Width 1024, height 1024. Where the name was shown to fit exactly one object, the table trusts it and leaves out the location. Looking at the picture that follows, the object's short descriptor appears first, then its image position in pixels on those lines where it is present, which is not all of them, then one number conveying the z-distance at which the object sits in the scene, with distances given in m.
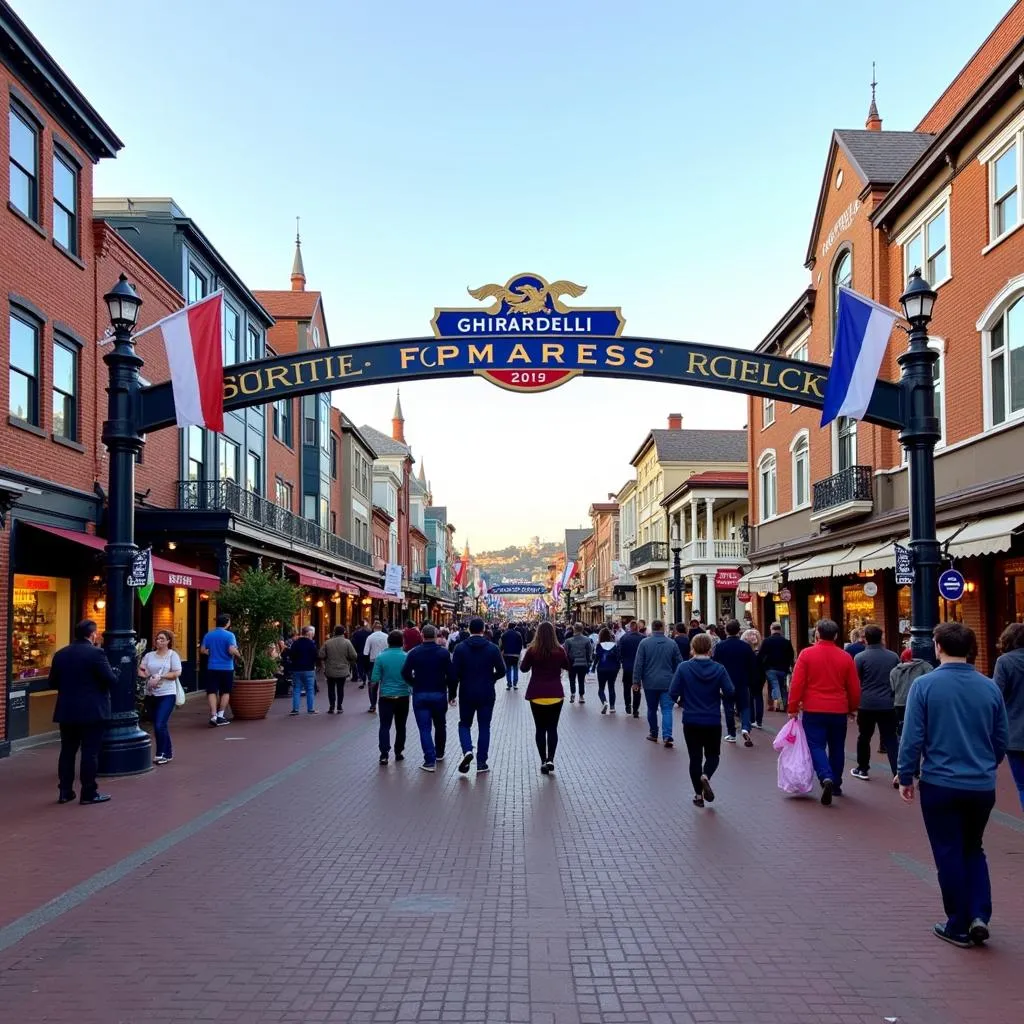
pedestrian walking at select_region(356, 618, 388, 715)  21.81
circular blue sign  12.26
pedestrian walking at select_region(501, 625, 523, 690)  26.70
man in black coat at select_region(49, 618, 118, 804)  9.89
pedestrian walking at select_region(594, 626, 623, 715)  19.72
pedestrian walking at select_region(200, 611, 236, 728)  16.34
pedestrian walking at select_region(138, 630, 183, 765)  12.28
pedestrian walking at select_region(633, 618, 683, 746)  14.10
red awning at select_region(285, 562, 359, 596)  29.23
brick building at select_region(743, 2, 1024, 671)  15.68
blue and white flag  11.70
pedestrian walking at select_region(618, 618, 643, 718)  18.61
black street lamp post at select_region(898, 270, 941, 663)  10.84
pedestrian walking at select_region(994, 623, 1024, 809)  7.90
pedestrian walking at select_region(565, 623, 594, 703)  22.16
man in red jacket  10.05
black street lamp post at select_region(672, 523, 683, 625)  33.81
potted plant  17.92
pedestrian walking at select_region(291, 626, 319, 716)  19.11
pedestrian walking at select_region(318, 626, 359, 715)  19.27
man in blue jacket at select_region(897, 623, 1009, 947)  5.70
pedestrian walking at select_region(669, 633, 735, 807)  9.88
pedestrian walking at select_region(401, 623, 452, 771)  11.74
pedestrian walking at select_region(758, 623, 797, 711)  17.16
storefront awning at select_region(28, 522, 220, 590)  15.15
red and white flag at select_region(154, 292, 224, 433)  12.02
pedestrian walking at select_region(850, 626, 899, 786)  11.07
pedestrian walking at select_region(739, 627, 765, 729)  15.48
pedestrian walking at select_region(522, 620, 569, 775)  11.50
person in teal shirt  12.23
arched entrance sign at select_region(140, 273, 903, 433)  13.11
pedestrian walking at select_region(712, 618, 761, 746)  14.52
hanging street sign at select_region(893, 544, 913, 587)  11.04
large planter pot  17.83
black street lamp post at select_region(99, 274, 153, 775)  11.48
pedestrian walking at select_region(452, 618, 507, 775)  11.62
